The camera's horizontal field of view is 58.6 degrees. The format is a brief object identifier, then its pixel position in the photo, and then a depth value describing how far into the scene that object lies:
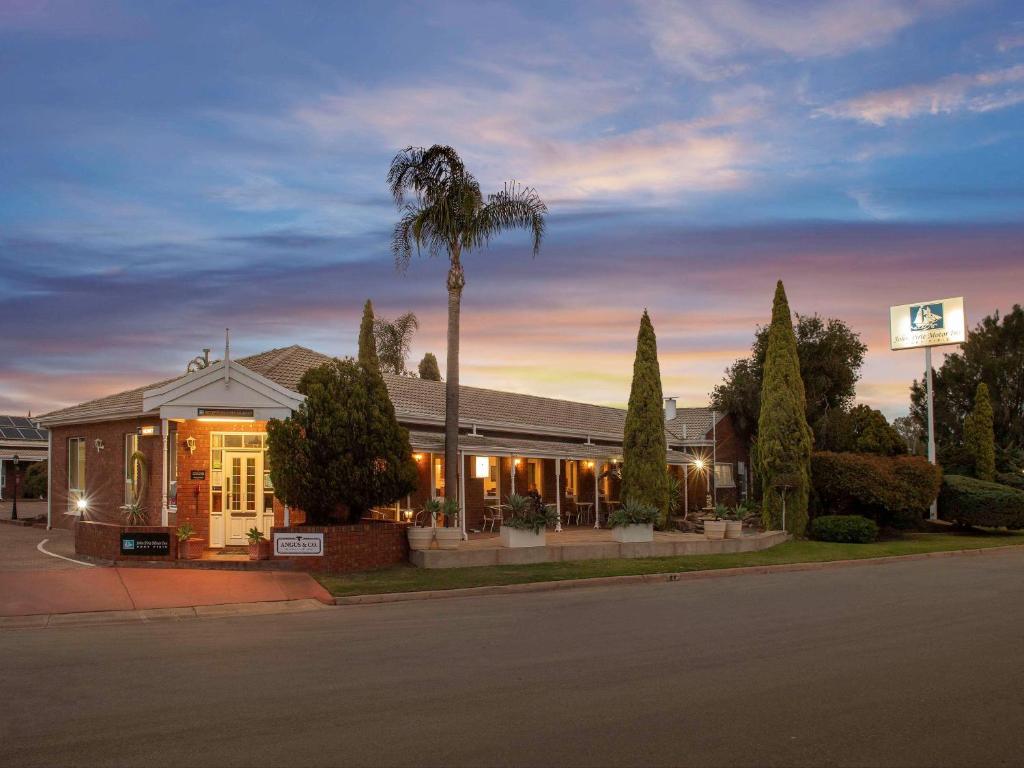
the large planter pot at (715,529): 25.20
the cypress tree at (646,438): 27.72
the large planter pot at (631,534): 22.61
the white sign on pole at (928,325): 41.12
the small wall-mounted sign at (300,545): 18.28
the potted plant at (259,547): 18.39
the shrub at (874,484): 30.03
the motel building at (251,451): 19.73
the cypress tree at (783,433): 29.36
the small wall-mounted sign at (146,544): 18.34
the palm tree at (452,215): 22.72
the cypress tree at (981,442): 41.03
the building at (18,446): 47.09
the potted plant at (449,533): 20.17
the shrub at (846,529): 28.44
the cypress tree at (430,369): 62.19
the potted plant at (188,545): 18.52
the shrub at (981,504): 32.94
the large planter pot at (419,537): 19.94
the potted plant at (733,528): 25.48
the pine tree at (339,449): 18.80
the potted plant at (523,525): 20.80
